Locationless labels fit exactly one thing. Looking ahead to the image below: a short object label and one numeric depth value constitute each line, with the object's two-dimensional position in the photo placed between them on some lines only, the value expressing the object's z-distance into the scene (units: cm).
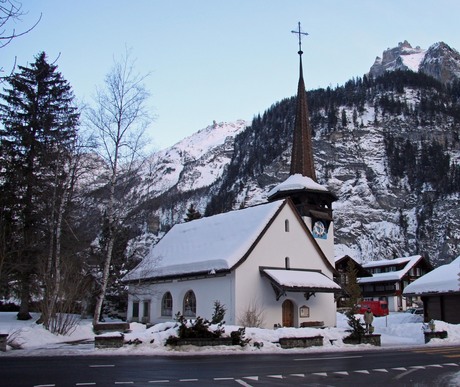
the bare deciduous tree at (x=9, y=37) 707
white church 2856
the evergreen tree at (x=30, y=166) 2942
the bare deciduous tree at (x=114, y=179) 2377
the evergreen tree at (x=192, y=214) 5784
